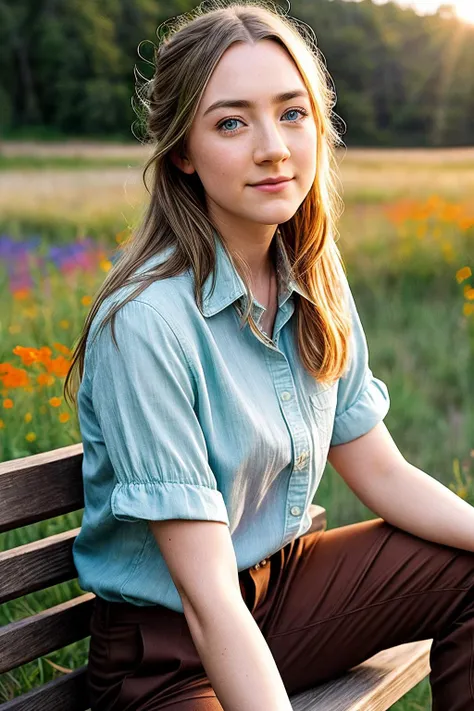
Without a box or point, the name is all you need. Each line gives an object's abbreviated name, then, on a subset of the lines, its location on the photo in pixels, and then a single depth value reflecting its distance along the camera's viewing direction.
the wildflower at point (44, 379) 2.50
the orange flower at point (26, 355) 2.18
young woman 1.49
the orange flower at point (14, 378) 2.23
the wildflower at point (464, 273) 3.25
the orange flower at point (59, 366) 2.36
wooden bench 1.66
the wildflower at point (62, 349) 2.43
